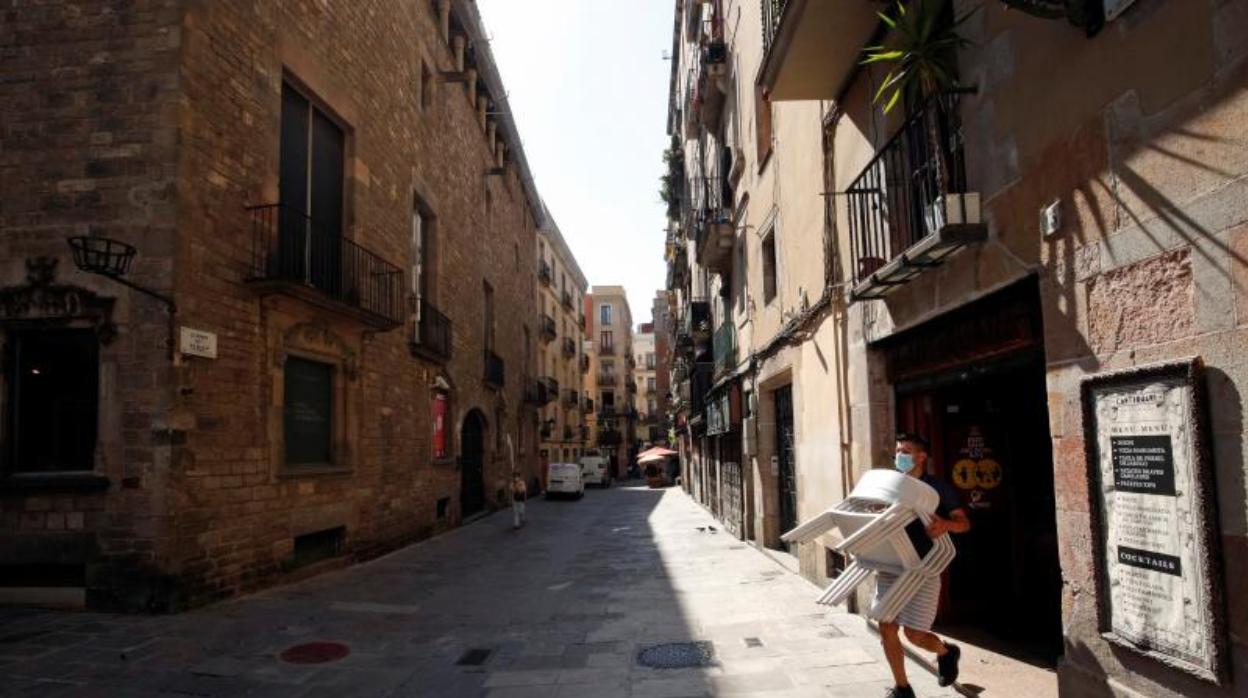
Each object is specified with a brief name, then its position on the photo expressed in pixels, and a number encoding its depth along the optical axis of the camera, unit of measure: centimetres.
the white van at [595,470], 4428
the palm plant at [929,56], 516
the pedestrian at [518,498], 1855
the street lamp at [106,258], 800
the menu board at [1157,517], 325
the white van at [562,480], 3130
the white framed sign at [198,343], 859
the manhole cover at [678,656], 616
